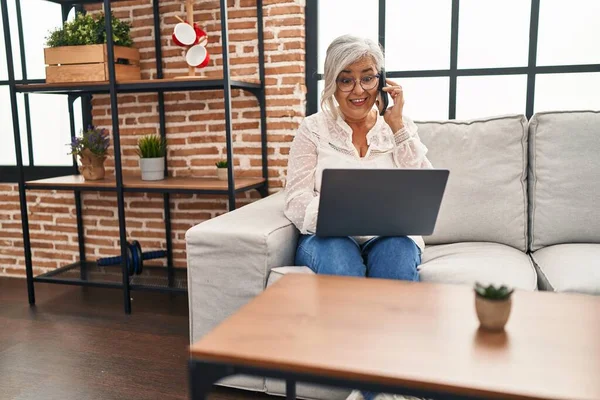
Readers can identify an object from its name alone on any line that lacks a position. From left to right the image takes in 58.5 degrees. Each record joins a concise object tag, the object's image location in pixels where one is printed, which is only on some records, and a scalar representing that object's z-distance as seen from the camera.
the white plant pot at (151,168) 2.70
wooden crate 2.53
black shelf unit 2.42
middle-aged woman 1.89
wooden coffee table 0.87
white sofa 1.78
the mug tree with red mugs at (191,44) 2.51
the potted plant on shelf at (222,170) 2.65
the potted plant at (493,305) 1.04
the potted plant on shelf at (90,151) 2.74
